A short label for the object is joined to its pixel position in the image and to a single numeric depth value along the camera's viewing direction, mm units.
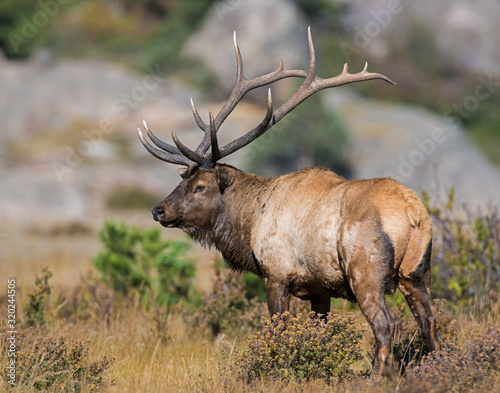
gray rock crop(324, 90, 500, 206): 43312
